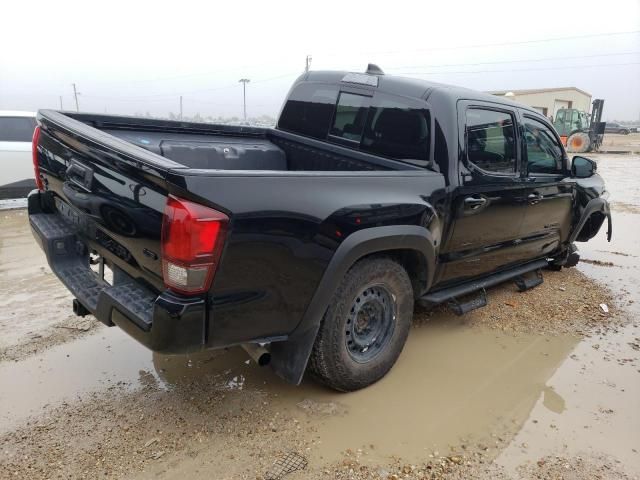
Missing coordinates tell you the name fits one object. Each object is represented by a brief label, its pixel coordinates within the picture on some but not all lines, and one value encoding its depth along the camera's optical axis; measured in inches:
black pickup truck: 82.7
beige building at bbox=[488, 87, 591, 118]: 1953.7
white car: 280.0
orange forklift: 1027.9
